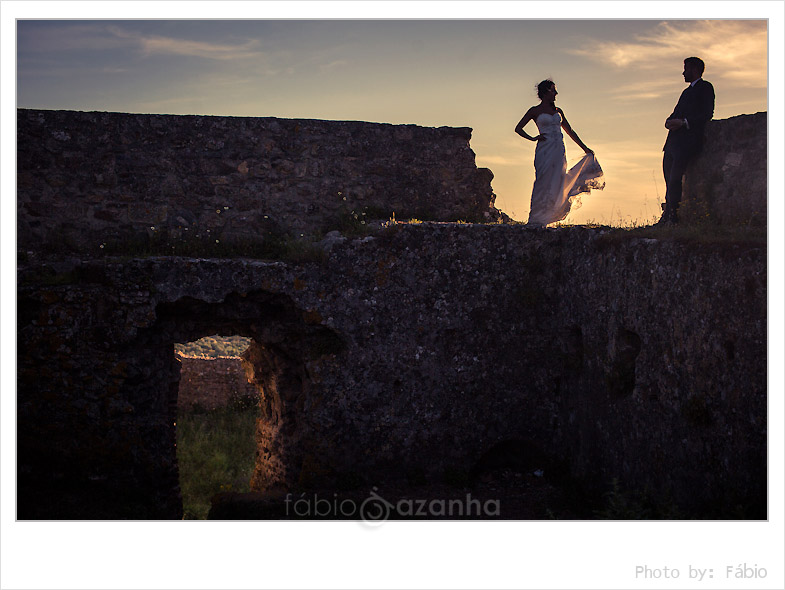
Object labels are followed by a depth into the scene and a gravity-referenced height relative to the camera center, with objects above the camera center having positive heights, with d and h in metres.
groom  7.79 +1.47
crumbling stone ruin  7.73 -0.43
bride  9.38 +1.27
